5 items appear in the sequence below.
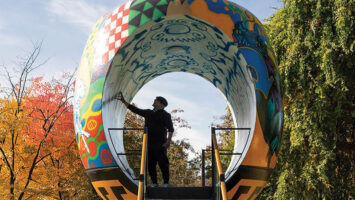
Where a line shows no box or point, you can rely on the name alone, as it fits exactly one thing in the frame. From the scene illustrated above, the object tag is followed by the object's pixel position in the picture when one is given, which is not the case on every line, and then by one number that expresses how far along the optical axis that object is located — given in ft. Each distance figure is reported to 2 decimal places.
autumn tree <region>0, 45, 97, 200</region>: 60.44
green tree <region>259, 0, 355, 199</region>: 35.09
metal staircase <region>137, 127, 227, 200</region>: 18.54
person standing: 21.17
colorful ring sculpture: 18.28
